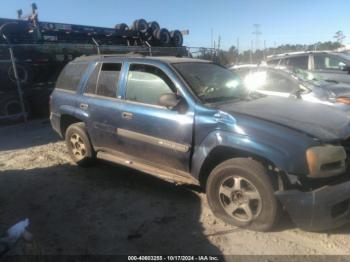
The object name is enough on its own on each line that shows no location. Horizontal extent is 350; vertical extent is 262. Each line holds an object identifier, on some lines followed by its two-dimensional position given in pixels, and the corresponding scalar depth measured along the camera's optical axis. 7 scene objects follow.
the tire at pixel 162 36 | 17.14
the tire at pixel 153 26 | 17.09
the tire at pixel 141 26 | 16.66
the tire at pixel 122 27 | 16.21
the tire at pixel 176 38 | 17.89
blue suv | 3.44
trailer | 10.84
